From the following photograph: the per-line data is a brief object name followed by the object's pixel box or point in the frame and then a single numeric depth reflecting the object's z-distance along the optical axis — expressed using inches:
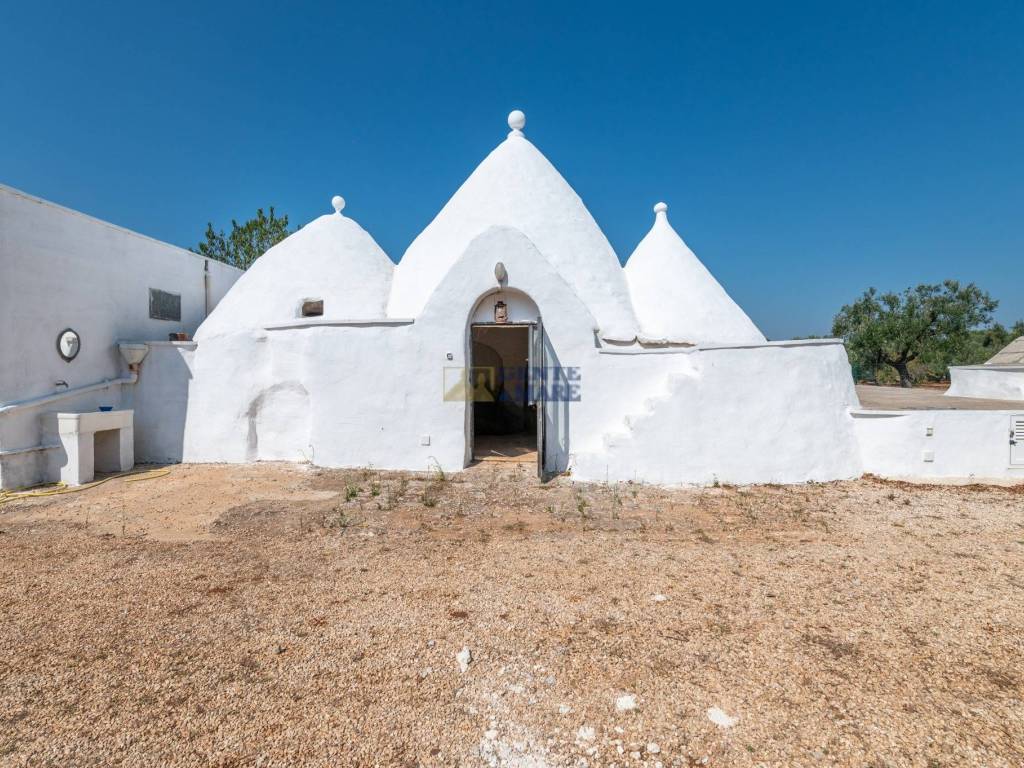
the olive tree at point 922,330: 855.7
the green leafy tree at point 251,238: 952.9
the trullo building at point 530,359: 271.0
